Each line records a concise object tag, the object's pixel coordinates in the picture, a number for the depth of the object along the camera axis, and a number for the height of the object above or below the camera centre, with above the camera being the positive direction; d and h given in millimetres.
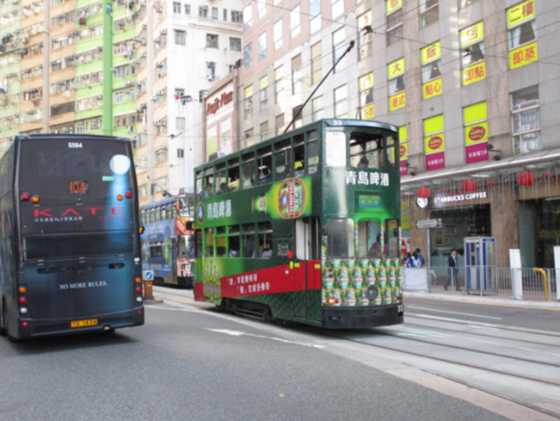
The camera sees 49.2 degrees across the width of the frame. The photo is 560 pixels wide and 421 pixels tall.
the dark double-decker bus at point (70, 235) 9586 +236
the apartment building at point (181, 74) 49625 +14346
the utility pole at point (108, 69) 56906 +16806
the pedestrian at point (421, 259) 23812 -740
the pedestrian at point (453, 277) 21734 -1352
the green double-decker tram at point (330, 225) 10914 +321
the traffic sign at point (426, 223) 25630 +691
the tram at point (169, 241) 25241 +267
